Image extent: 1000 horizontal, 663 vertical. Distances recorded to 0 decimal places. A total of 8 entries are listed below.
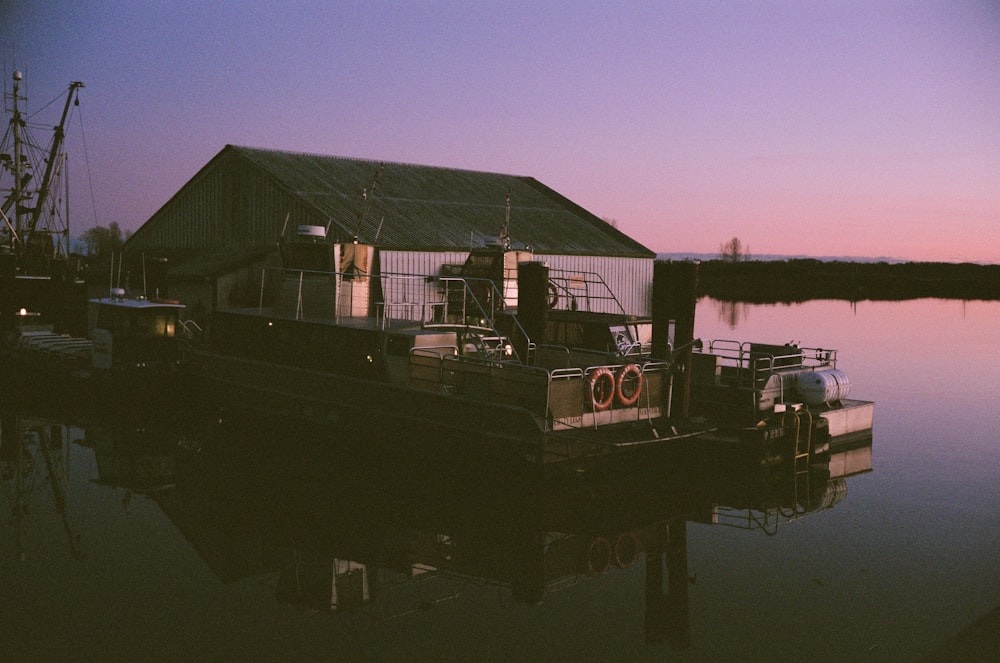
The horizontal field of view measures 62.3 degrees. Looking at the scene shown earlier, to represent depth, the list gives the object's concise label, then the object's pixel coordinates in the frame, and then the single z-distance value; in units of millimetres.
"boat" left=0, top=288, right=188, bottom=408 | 23562
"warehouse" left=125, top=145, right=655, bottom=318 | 31141
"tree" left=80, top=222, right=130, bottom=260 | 103362
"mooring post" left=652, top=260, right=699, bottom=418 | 19094
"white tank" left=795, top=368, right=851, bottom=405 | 21703
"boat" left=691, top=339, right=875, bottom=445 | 20500
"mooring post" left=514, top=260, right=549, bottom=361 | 19422
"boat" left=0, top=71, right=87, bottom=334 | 31609
